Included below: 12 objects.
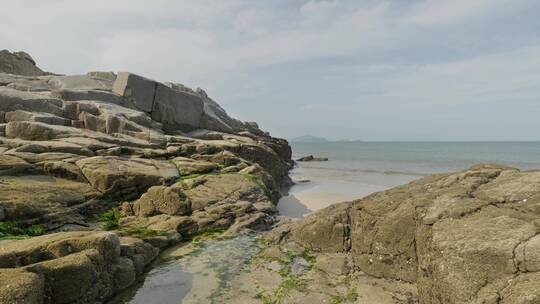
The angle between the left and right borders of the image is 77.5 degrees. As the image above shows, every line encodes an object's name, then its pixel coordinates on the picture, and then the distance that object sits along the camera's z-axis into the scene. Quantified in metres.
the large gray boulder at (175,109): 34.53
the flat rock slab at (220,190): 17.75
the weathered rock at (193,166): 21.49
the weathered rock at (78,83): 35.43
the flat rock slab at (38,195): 13.23
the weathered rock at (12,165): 16.17
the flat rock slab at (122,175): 17.52
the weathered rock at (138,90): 34.09
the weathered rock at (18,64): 43.75
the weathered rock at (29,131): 21.42
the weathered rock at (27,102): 26.16
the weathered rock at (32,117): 24.20
